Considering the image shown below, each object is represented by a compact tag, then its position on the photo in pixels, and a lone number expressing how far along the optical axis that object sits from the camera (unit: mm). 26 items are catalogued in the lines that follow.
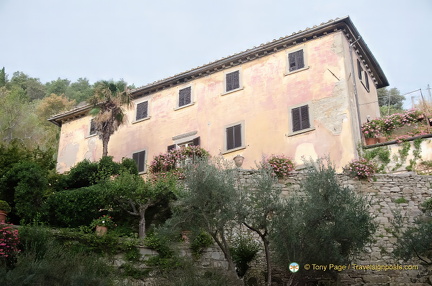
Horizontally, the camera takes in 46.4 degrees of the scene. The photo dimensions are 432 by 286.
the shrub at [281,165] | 17438
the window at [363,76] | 22281
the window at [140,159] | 23422
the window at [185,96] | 23875
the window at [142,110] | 25012
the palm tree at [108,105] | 22172
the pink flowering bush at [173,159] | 20156
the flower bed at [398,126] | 19281
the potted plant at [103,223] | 14906
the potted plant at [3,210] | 14109
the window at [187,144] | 22375
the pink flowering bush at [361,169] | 17188
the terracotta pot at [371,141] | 19719
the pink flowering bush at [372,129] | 19719
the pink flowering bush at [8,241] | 11992
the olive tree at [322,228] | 12430
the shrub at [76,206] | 16328
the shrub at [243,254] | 14172
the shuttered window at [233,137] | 21375
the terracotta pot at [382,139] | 19572
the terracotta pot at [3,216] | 14045
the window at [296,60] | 21469
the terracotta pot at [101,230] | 14758
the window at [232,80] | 22844
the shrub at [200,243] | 14367
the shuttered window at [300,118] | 20188
